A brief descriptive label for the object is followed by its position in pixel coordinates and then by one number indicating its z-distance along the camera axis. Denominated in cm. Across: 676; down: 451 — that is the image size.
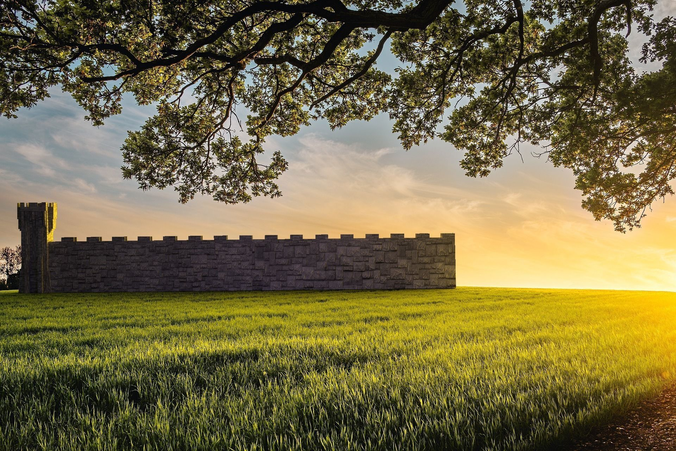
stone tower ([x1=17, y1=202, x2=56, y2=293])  2359
